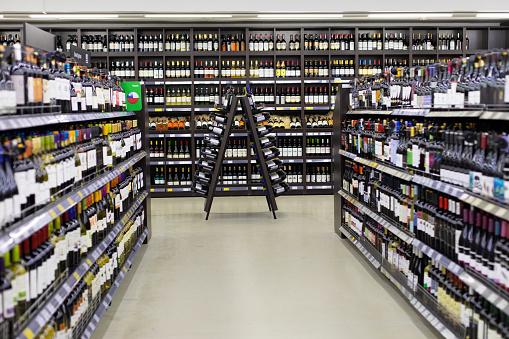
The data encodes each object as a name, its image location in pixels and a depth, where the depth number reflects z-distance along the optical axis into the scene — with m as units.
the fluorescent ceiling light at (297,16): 9.49
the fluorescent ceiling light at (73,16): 9.19
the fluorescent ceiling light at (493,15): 9.57
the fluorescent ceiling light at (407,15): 9.50
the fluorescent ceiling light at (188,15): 9.38
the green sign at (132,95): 6.20
